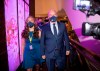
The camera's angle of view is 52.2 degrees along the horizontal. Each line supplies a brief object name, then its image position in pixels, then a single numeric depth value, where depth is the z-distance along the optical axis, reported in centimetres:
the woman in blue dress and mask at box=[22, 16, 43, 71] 194
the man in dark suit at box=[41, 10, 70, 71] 159
